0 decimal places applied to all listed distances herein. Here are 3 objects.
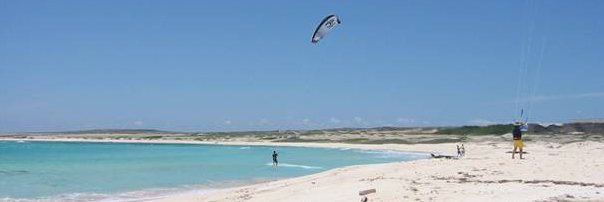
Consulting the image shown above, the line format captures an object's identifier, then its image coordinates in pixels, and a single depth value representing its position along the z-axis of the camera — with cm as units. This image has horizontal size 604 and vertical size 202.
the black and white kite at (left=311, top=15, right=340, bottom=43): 1976
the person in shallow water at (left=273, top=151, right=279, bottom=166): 3216
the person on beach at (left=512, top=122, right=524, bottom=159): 1947
